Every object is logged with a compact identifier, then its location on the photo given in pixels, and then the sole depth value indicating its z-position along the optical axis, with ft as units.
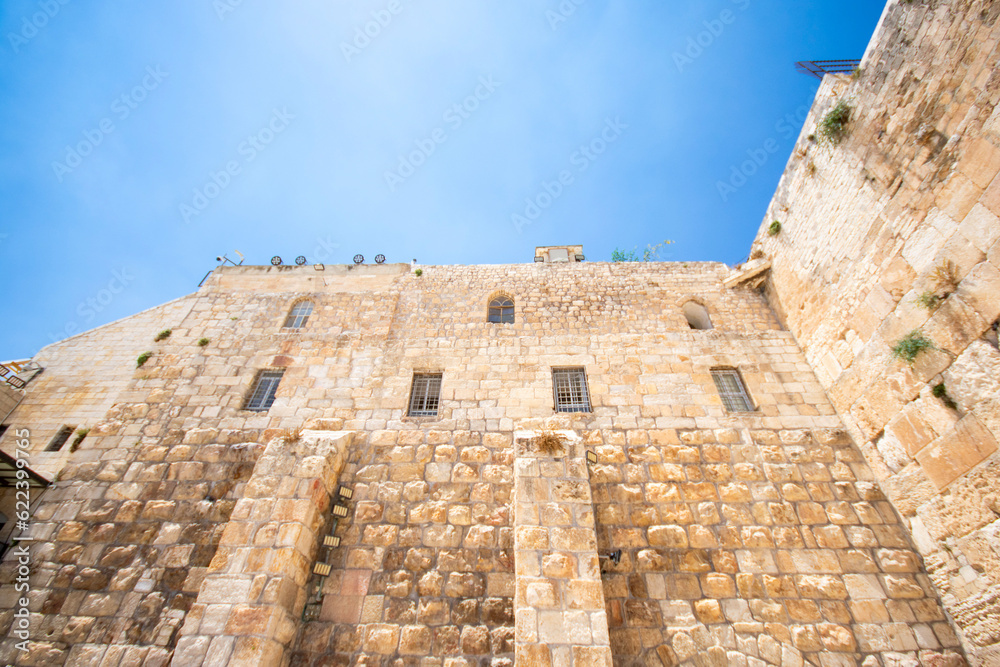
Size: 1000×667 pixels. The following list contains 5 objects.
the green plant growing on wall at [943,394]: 15.51
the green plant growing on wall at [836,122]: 21.48
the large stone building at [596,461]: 14.93
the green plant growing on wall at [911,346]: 16.57
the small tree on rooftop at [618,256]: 39.88
